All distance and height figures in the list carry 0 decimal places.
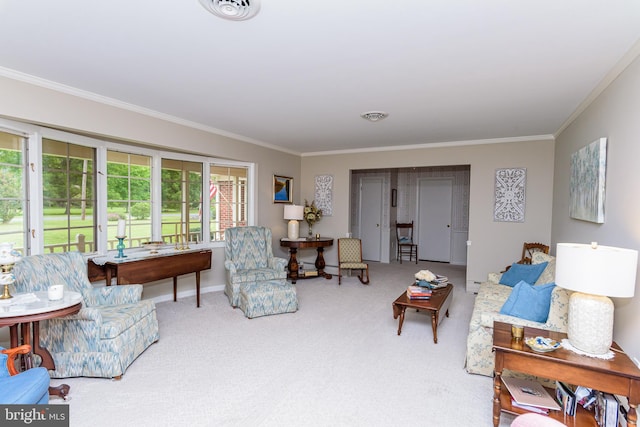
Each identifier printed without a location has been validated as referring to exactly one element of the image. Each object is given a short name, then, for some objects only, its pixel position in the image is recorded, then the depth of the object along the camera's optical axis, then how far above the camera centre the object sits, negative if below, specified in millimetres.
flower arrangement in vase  6230 -153
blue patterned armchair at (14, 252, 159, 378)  2480 -990
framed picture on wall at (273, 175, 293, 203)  5902 +297
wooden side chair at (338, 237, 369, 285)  5891 -785
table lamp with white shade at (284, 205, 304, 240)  5785 -197
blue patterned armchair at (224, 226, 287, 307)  4254 -764
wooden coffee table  3203 -950
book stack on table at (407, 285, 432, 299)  3436 -875
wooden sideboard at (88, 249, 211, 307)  3322 -688
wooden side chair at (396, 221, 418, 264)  7855 -811
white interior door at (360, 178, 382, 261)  7844 -241
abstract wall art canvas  2545 +241
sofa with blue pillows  2326 -791
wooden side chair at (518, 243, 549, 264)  4535 -541
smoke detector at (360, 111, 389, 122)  3631 +1008
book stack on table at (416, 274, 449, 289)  3714 -858
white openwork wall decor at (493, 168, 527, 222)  4793 +200
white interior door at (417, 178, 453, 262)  7680 -253
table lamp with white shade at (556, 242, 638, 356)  1721 -394
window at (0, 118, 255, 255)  3027 +119
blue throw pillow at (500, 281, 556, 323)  2447 -691
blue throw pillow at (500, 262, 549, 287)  3523 -712
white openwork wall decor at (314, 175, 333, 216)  6367 +247
